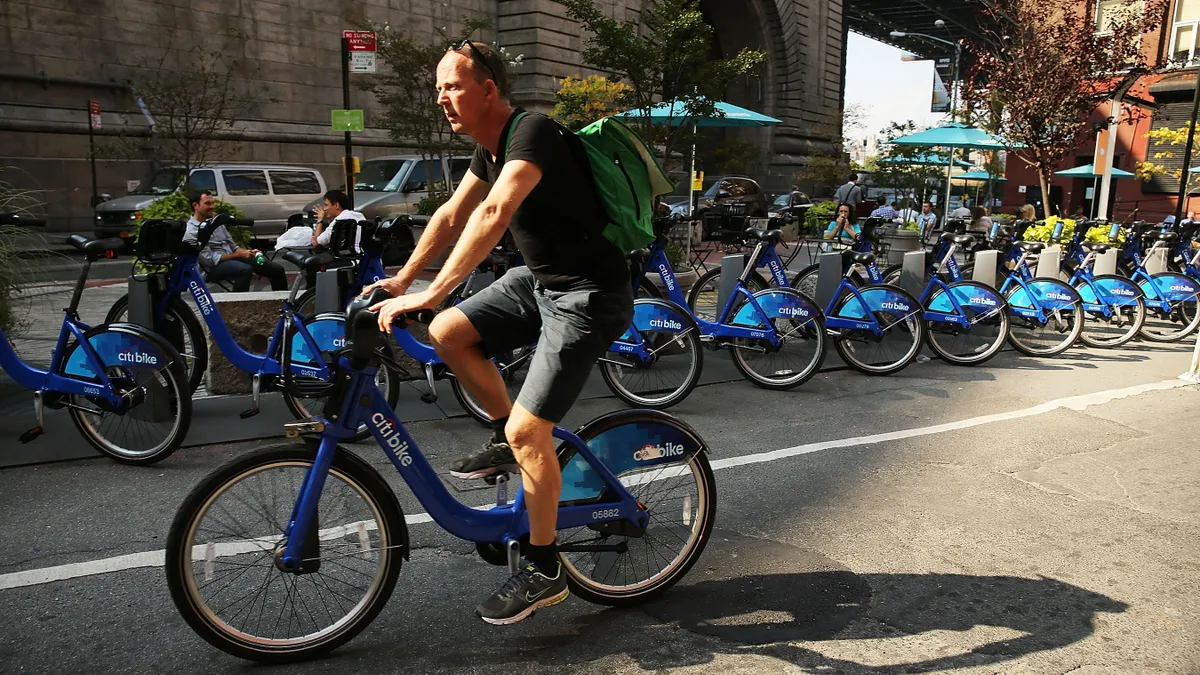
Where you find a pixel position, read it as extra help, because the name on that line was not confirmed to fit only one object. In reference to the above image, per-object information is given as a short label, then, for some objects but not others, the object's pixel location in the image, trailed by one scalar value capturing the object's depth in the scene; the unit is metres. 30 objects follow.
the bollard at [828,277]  9.02
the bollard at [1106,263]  10.94
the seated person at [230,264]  8.36
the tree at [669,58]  13.09
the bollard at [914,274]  9.62
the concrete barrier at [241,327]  6.78
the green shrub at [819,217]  17.30
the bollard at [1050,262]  10.59
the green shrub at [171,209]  8.12
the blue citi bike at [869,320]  8.17
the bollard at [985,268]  10.09
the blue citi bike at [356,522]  2.88
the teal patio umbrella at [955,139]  19.95
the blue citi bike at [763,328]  7.54
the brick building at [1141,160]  31.27
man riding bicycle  2.95
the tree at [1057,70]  15.73
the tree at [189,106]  22.86
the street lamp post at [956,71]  33.86
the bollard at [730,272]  8.45
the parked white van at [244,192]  19.06
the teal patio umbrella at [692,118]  13.92
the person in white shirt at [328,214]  8.57
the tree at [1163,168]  21.73
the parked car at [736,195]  23.61
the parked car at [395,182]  18.12
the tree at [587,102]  15.94
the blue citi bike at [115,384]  5.22
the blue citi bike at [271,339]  5.84
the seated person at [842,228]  11.55
